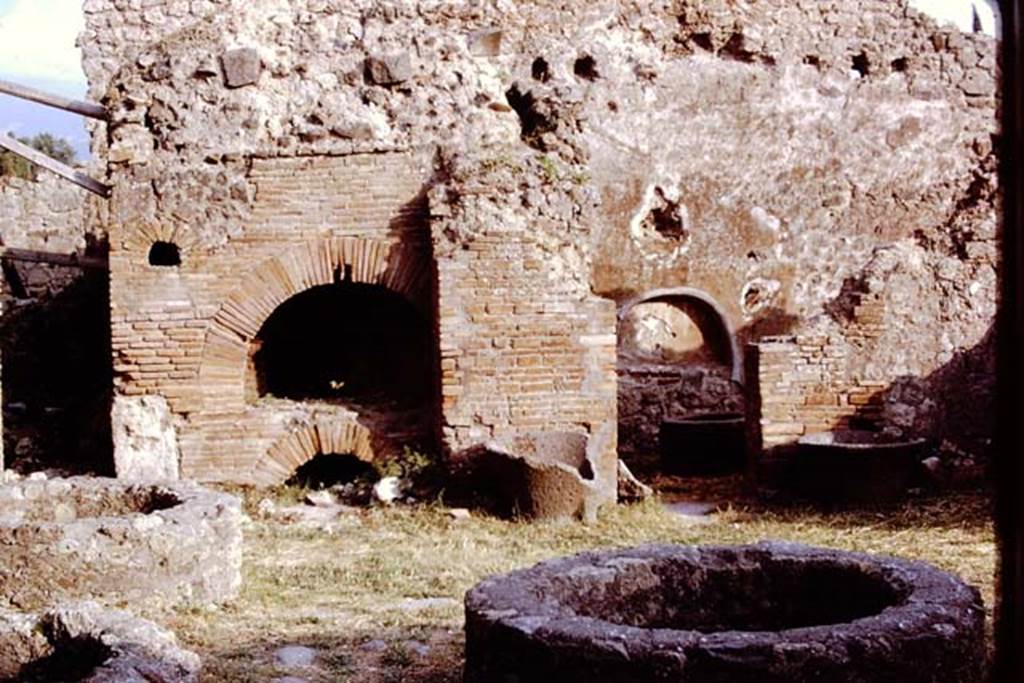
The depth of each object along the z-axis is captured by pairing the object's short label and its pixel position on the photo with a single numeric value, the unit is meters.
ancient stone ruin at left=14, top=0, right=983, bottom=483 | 10.19
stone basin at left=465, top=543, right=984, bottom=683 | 4.11
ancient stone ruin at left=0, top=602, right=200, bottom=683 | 4.70
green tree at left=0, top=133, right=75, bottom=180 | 22.50
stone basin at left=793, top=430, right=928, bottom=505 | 9.54
